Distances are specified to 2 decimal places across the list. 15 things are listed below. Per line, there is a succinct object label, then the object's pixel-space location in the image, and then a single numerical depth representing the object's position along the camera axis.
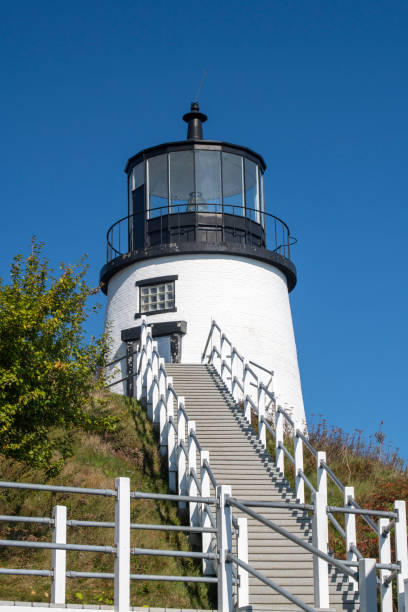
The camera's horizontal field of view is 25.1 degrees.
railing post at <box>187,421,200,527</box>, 13.85
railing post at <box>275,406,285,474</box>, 15.47
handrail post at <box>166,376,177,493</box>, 15.61
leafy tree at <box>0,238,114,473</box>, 13.76
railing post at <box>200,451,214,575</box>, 12.64
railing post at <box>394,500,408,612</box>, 10.30
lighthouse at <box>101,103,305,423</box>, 25.28
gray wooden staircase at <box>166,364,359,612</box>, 11.61
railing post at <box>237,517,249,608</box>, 9.70
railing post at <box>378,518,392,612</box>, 10.27
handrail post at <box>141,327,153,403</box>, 19.75
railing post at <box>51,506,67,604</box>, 9.00
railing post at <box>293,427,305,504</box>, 14.41
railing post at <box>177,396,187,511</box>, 14.88
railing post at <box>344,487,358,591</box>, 12.08
